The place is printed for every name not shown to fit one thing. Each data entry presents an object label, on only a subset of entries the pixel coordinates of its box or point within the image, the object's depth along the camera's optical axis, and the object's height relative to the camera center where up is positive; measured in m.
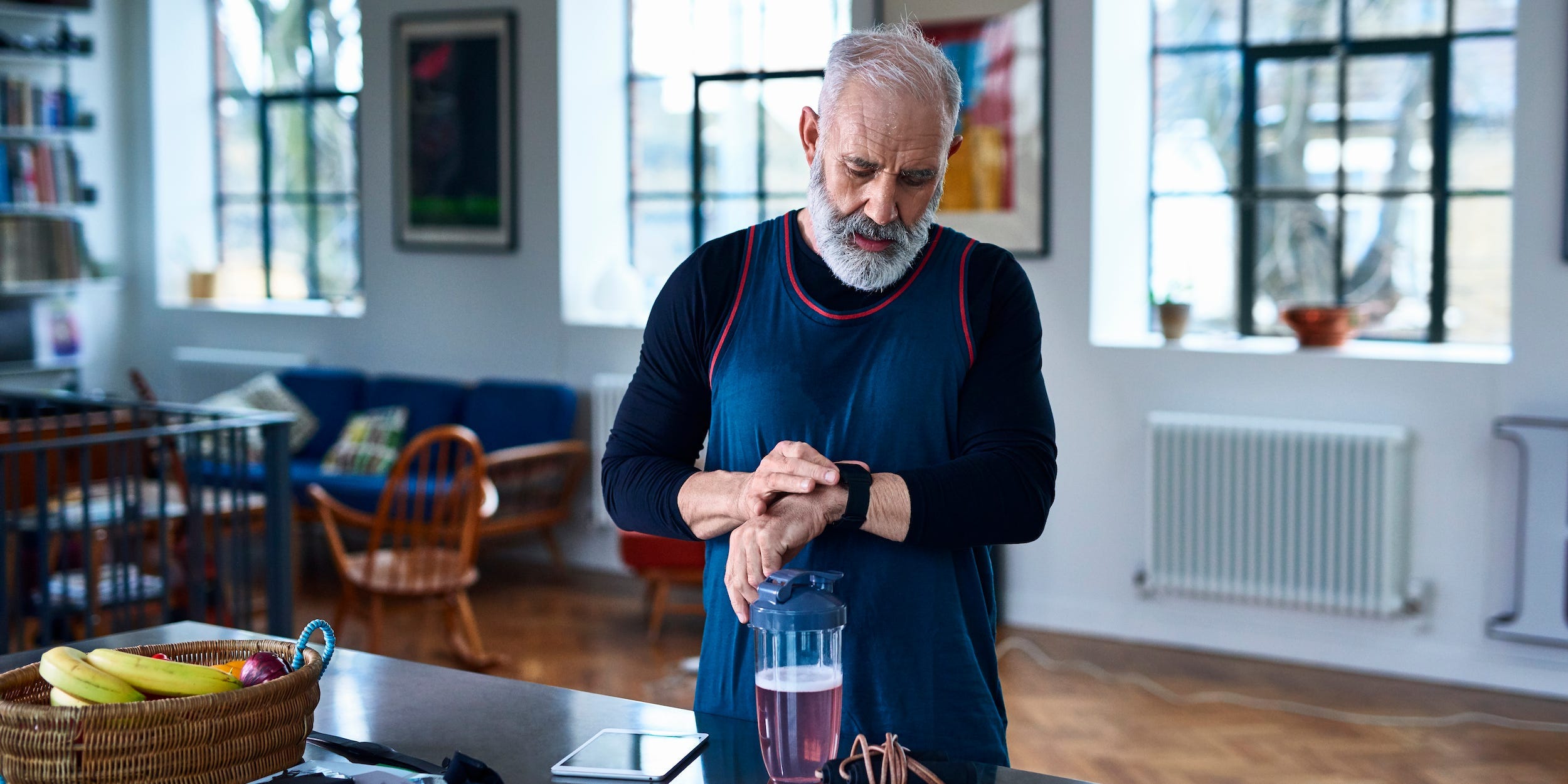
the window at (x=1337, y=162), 4.81 +0.54
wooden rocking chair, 4.52 -0.84
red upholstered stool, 4.96 -0.92
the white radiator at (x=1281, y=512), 4.60 -0.70
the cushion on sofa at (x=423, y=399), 6.34 -0.42
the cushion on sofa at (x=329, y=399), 6.61 -0.43
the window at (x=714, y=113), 6.05 +0.89
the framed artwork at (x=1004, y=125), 5.12 +0.70
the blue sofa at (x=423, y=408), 5.99 -0.45
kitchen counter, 1.53 -0.50
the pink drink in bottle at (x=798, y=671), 1.39 -0.37
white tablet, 1.47 -0.49
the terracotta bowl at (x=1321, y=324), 4.77 -0.05
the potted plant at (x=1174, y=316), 5.04 -0.02
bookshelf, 7.07 +0.61
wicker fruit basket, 1.31 -0.42
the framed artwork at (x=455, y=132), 6.30 +0.83
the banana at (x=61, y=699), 1.40 -0.40
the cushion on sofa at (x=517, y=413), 6.02 -0.46
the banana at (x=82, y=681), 1.40 -0.38
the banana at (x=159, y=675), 1.44 -0.38
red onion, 1.46 -0.38
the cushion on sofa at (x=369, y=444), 6.20 -0.61
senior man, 1.64 -0.12
